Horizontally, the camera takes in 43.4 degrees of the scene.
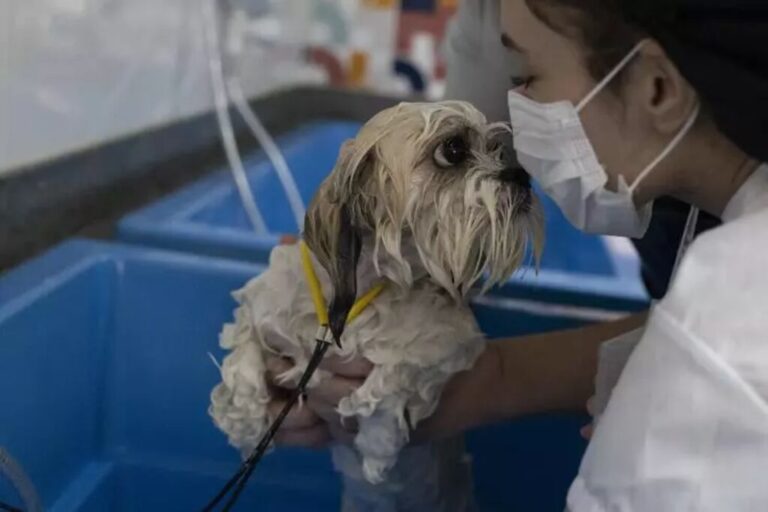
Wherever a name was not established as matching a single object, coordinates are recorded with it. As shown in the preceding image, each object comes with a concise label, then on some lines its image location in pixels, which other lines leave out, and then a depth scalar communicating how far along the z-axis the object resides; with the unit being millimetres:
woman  607
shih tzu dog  876
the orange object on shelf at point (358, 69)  2729
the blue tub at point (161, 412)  1185
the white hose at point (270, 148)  1783
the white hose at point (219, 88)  1828
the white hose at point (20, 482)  963
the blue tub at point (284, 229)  1232
